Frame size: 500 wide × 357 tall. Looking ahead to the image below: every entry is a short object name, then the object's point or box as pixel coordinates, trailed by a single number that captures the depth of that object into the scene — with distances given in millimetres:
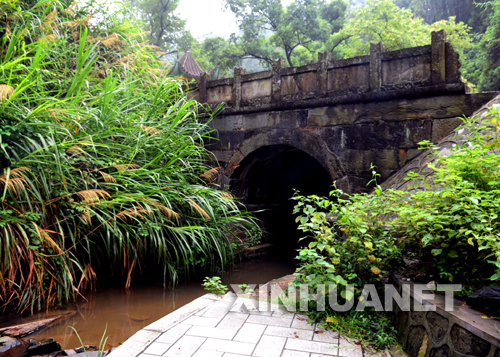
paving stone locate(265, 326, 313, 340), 2396
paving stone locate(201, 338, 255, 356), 2184
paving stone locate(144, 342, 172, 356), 2134
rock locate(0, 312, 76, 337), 2934
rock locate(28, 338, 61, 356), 2642
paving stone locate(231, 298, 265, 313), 2875
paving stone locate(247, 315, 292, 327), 2596
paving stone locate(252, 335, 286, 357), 2152
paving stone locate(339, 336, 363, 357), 2162
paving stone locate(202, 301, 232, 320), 2762
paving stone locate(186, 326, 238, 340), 2391
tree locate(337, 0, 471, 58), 14312
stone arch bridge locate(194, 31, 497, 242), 4824
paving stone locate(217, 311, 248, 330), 2557
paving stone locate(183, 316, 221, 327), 2588
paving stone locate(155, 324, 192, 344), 2303
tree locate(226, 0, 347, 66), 18062
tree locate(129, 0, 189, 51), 21922
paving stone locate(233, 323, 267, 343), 2348
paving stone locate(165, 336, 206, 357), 2137
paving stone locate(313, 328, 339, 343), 2342
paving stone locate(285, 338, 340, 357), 2195
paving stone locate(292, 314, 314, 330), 2543
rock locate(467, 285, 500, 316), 1810
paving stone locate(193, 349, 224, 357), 2121
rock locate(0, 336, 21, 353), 2711
